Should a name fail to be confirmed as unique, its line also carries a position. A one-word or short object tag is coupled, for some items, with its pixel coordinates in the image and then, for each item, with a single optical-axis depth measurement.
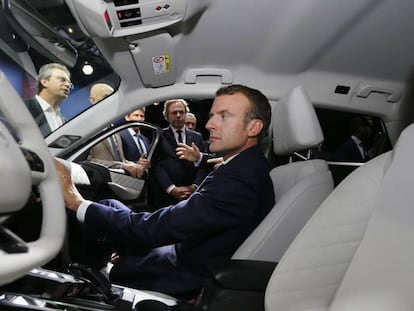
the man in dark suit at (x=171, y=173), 2.71
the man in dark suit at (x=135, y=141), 2.38
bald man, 2.26
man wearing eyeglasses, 2.14
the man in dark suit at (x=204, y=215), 1.31
